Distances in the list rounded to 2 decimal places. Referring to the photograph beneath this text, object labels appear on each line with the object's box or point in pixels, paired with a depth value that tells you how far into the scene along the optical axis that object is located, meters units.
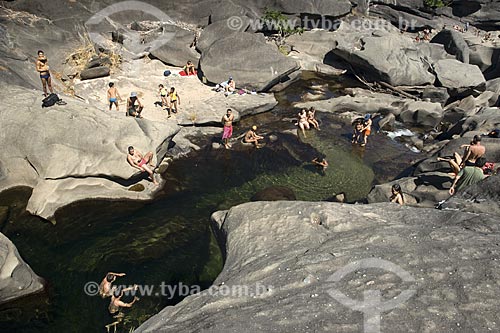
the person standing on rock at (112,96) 16.81
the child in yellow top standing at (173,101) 17.34
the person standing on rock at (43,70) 13.95
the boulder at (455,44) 26.03
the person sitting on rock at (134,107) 16.03
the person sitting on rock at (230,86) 20.09
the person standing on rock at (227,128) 15.95
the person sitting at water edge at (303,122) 17.73
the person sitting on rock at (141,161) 12.41
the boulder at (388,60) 22.73
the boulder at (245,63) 21.00
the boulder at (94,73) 18.86
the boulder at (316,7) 29.72
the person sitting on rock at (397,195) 11.41
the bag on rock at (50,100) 12.68
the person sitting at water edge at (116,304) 8.88
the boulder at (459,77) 22.38
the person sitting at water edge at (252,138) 16.22
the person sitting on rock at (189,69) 21.38
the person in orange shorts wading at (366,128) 16.61
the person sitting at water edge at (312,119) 17.92
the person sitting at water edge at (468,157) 11.89
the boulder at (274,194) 12.74
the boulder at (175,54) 22.08
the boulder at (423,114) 19.31
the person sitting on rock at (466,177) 10.91
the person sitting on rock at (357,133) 16.67
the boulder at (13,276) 8.41
